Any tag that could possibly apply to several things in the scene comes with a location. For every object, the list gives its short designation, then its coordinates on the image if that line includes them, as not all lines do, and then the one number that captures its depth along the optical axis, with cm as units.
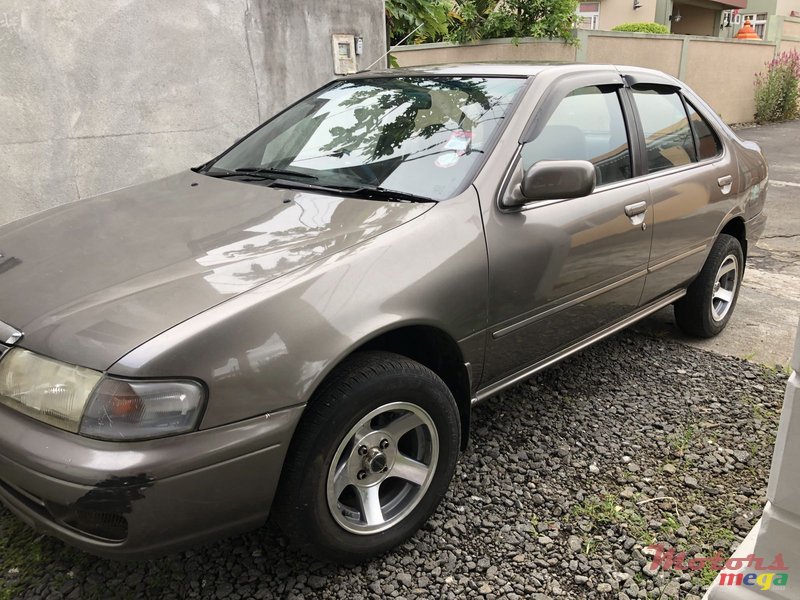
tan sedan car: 176
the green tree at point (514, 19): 1101
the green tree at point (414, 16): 767
